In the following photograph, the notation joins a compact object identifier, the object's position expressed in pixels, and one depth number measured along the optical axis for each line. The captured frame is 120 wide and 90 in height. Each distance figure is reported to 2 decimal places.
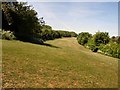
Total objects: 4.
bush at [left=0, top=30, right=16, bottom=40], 16.98
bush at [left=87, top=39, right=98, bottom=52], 39.67
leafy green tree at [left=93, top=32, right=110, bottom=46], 40.92
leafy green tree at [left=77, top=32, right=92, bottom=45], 49.96
